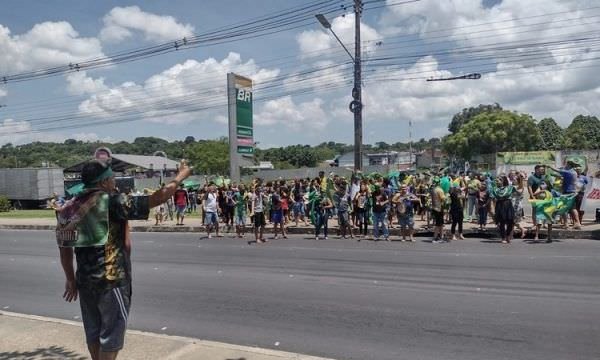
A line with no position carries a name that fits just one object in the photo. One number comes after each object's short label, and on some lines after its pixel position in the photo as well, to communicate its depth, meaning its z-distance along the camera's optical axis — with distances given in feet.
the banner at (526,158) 99.55
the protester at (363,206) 51.03
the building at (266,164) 346.74
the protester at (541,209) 43.52
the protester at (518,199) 44.80
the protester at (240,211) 54.70
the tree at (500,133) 205.16
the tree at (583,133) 224.12
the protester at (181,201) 66.85
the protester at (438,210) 44.76
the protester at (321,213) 52.03
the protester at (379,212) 47.73
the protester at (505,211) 43.86
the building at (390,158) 349.00
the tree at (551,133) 243.07
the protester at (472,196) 52.23
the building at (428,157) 331.18
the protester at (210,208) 55.52
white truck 128.88
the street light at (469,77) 81.21
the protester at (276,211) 51.66
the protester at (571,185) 46.09
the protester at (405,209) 46.09
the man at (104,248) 12.01
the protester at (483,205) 49.03
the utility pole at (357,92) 70.64
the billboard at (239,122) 81.41
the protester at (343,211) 50.50
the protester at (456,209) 46.01
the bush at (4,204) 121.19
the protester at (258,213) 50.52
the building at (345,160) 375.59
